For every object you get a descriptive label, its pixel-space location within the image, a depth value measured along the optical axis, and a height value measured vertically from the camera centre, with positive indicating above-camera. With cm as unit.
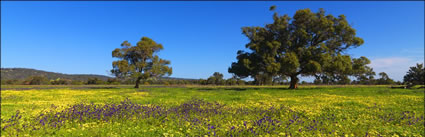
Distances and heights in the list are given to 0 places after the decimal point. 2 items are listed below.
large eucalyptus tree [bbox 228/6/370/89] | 3434 +411
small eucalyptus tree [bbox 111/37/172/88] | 4891 +268
